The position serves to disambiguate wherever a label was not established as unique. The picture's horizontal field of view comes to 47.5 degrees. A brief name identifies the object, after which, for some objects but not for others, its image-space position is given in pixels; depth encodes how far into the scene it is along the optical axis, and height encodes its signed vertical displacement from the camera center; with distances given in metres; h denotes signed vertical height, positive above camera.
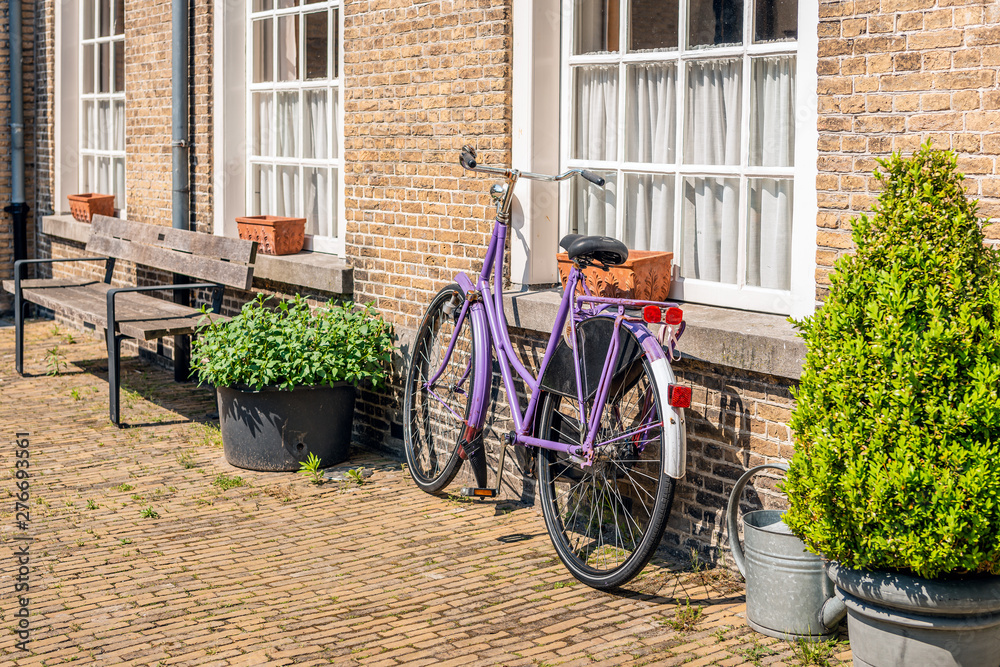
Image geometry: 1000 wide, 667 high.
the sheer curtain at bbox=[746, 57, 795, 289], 4.75 +0.34
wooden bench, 7.44 -0.35
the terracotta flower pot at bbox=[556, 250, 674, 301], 5.08 -0.17
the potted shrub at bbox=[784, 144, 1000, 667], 3.26 -0.55
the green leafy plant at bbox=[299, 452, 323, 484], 6.21 -1.27
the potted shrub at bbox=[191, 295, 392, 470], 6.21 -0.74
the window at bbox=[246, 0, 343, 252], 7.53 +0.87
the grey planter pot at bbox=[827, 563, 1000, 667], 3.34 -1.12
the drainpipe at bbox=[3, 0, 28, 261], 11.99 +1.03
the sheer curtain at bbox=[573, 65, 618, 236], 5.57 +0.53
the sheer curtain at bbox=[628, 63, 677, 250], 5.30 +0.44
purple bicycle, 4.41 -0.72
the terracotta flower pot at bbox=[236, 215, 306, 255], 7.66 +0.04
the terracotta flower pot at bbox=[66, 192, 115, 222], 10.66 +0.32
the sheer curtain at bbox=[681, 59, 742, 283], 5.00 +0.36
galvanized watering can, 3.99 -1.22
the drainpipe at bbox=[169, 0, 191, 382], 8.52 +0.93
